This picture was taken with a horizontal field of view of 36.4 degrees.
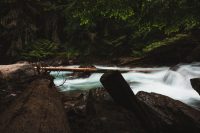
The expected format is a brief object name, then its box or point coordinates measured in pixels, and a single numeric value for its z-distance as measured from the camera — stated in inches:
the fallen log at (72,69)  316.5
